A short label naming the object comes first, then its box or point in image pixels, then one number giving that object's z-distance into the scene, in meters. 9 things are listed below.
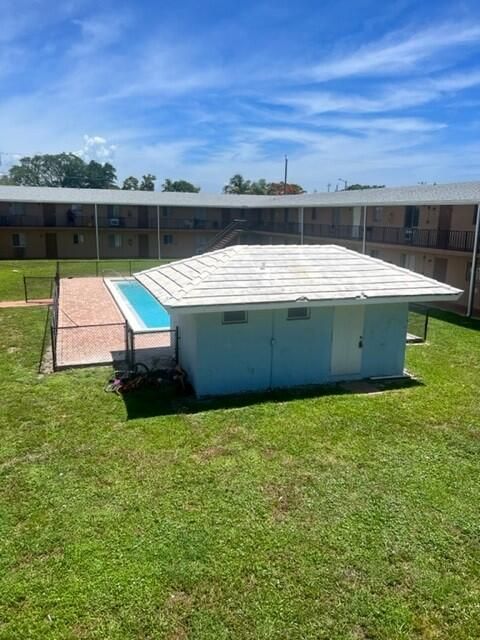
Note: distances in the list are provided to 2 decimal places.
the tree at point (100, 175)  97.62
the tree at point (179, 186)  92.38
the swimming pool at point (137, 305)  19.69
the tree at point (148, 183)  90.75
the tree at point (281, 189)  86.12
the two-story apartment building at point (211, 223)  27.00
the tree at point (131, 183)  95.74
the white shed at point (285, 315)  10.92
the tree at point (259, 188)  93.94
